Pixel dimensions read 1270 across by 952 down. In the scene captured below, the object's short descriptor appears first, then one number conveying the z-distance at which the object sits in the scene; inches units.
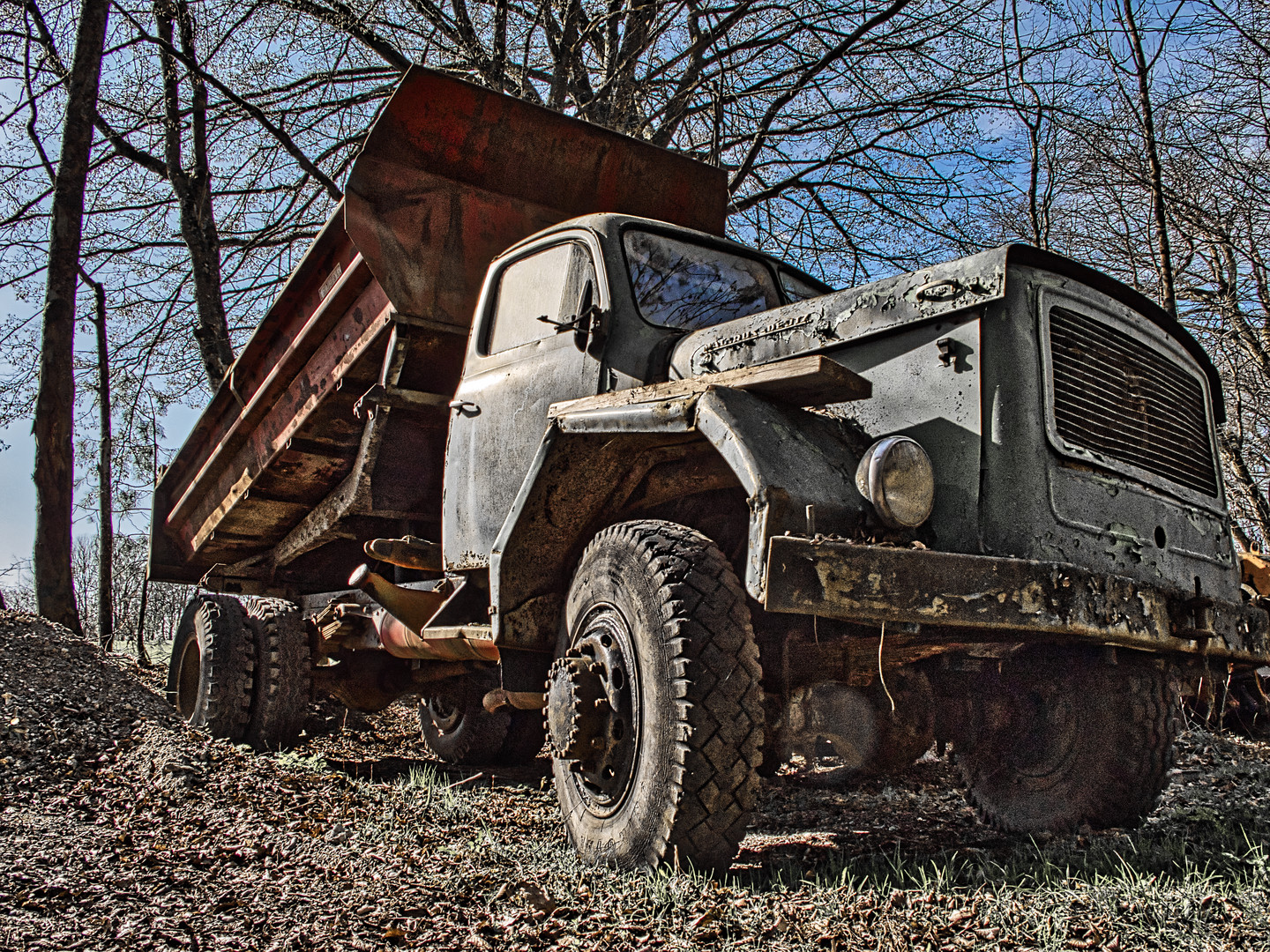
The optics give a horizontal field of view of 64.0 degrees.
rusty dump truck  114.2
